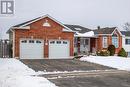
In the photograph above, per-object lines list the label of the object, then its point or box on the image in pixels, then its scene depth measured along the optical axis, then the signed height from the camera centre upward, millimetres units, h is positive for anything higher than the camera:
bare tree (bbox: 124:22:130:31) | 45677 +6207
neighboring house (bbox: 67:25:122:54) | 21765 +982
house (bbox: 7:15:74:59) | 16319 +832
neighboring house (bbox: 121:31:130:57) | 24357 +733
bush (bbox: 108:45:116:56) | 19841 -373
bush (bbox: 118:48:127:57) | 20755 -872
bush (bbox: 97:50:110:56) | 17843 -743
